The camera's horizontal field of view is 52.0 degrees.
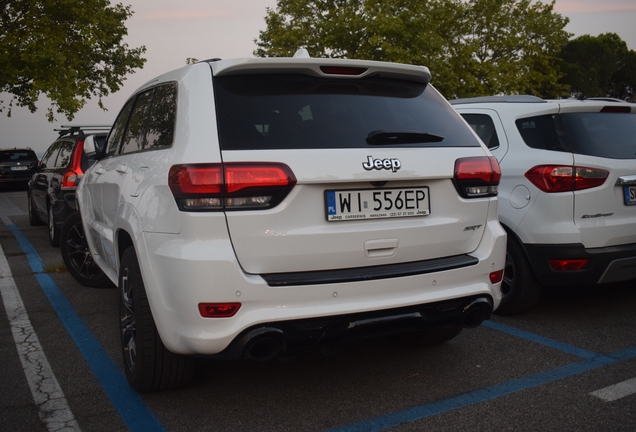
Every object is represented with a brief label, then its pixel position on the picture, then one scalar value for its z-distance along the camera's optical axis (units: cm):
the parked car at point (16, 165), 2512
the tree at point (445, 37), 3409
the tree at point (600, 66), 5934
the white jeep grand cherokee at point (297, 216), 289
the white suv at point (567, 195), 463
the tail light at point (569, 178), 463
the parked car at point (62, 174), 787
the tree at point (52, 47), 2734
